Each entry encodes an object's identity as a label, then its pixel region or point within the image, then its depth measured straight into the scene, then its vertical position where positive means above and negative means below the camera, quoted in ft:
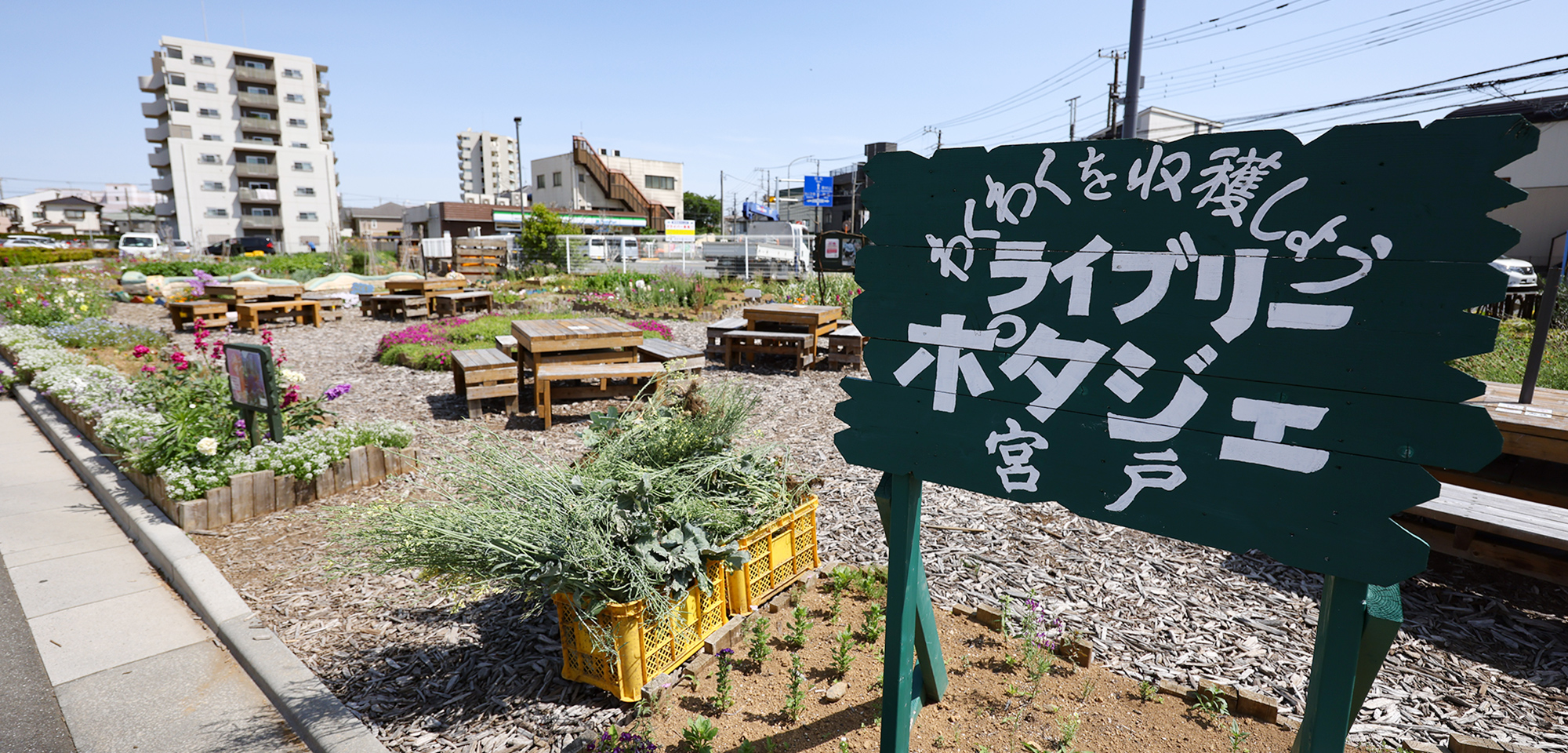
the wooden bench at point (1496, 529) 11.22 -4.16
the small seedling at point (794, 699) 8.62 -5.39
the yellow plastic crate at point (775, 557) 10.40 -4.70
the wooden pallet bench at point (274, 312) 40.93 -4.08
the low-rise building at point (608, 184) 172.24 +17.87
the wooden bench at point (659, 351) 25.30 -3.51
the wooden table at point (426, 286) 50.88 -2.71
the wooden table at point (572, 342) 22.61 -2.91
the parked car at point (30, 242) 122.93 -0.37
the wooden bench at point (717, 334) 32.40 -3.62
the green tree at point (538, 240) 82.48 +1.26
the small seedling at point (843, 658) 9.40 -5.32
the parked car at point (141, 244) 102.89 -0.25
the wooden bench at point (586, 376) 21.61 -3.85
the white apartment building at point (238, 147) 154.51 +21.71
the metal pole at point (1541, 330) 13.19 -1.09
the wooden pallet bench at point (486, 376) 22.03 -3.98
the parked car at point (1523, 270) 54.90 +0.27
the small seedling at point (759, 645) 9.60 -5.30
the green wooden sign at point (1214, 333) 4.84 -0.53
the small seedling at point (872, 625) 10.31 -5.37
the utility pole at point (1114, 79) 77.87 +20.59
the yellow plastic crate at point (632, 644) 8.55 -4.92
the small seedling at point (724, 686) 8.66 -5.33
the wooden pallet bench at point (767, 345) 29.81 -3.86
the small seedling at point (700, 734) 7.84 -5.29
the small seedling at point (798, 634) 10.00 -5.32
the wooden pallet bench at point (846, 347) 30.48 -3.89
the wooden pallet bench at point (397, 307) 48.06 -4.02
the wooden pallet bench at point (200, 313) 40.63 -4.04
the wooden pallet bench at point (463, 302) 49.24 -3.73
